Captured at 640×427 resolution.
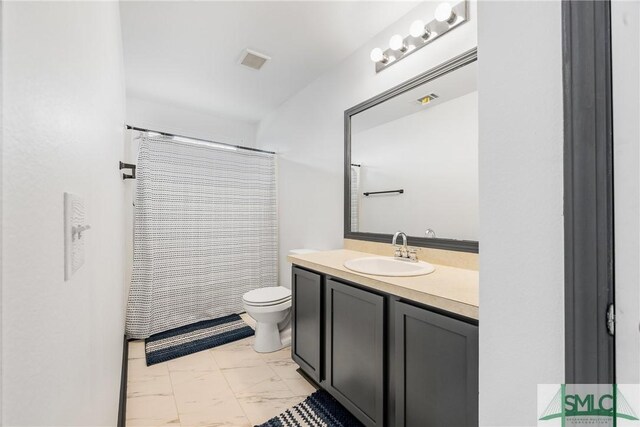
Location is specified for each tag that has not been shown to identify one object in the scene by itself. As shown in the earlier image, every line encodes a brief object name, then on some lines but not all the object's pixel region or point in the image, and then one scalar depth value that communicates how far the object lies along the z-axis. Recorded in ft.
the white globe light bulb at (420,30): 5.55
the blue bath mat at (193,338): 7.43
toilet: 7.43
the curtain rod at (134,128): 8.14
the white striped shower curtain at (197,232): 8.32
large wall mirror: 5.14
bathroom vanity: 3.34
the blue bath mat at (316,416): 5.01
